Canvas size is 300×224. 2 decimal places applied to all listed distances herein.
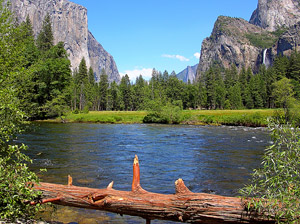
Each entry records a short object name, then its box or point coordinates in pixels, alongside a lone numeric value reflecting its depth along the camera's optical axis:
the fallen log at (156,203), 4.65
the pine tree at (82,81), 101.38
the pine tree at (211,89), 108.14
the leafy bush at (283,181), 4.18
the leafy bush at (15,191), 5.18
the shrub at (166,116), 50.91
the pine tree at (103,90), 116.93
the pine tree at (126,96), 119.38
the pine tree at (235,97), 100.75
